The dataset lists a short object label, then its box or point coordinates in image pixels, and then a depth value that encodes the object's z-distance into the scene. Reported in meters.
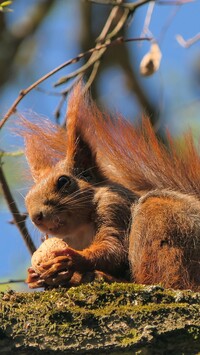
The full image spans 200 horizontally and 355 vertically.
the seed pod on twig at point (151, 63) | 7.80
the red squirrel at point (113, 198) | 5.82
